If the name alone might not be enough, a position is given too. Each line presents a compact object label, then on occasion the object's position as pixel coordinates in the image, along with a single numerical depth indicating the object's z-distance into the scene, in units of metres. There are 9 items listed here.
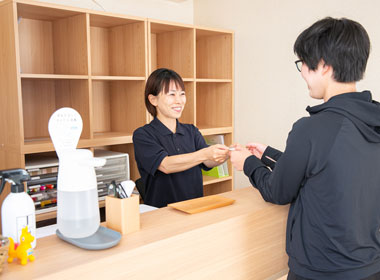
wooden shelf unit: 2.50
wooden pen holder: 1.24
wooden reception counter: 1.05
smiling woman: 2.08
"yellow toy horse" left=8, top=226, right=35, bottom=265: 1.03
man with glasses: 1.15
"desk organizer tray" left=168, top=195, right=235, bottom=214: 1.49
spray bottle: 1.05
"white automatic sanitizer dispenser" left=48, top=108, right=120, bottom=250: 1.12
